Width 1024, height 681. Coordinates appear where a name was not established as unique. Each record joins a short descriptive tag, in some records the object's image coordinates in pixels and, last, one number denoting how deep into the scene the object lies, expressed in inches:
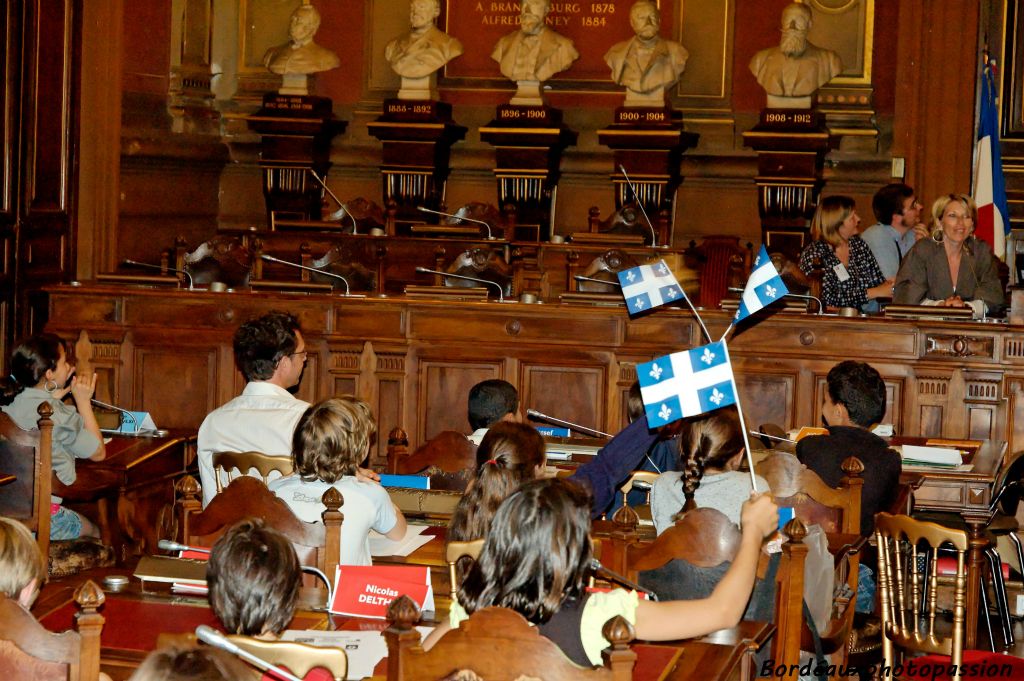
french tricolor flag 344.5
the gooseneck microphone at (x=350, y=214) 380.2
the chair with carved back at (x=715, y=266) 366.9
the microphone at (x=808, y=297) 261.7
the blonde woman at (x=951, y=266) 265.0
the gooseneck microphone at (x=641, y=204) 374.4
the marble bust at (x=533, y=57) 406.0
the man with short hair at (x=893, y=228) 311.4
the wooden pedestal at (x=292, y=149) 413.1
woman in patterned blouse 289.7
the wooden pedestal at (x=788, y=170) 384.8
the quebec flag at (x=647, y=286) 222.8
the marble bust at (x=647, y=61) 395.9
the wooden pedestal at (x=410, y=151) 408.2
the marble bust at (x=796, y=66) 386.3
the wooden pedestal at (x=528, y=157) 401.7
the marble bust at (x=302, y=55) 417.4
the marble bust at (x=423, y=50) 411.8
